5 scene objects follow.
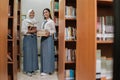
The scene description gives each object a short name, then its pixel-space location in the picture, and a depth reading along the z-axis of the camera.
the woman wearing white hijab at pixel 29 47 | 4.68
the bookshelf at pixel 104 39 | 2.19
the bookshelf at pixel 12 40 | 3.84
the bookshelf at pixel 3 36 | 2.18
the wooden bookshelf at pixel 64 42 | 3.57
